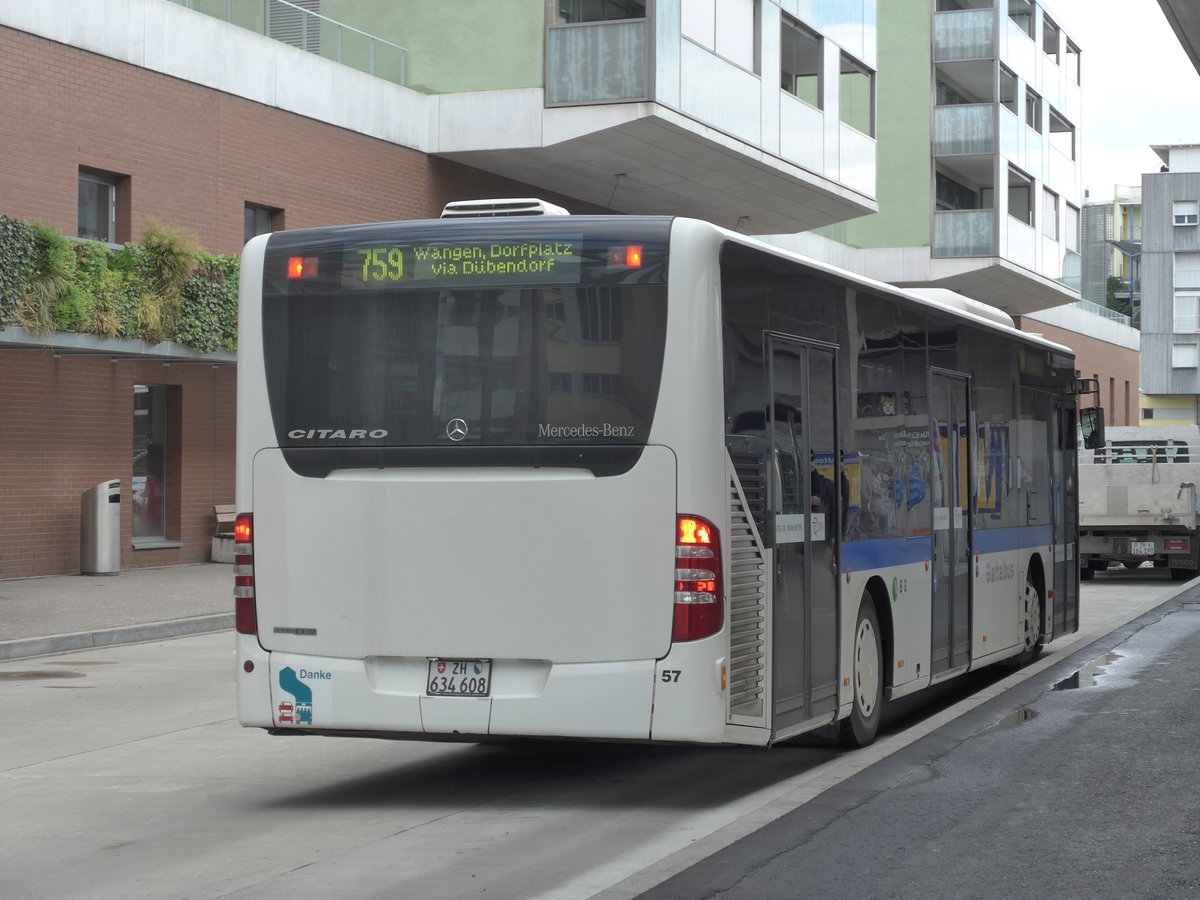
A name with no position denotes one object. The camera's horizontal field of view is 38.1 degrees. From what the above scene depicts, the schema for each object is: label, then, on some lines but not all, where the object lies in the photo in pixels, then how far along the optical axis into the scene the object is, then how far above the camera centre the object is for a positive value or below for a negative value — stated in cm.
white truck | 2689 -65
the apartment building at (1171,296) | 9206 +931
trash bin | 2348 -83
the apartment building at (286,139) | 2334 +542
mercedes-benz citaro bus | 795 -7
